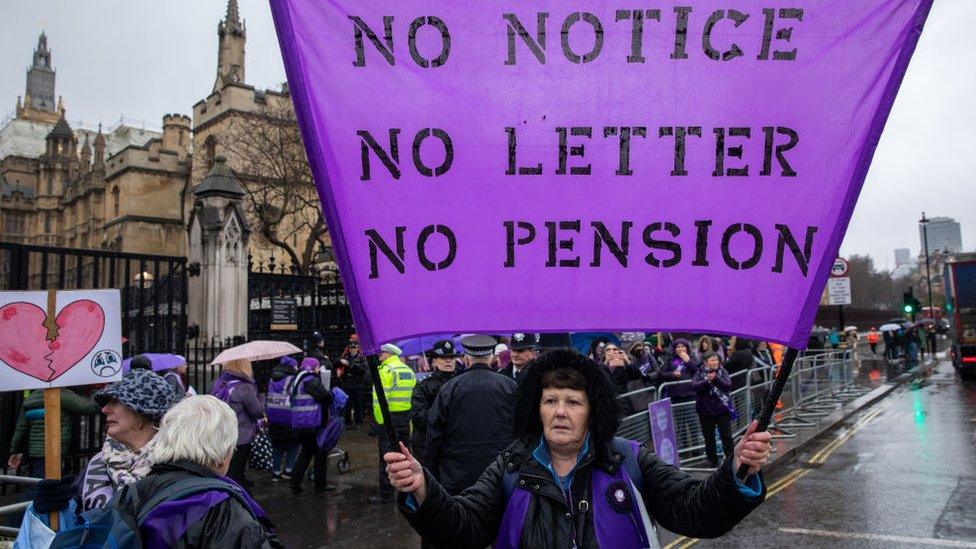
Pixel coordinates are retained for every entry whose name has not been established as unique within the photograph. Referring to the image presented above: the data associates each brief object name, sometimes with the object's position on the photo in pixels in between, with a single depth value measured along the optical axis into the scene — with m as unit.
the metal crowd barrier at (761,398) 8.76
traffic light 31.06
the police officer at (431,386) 5.68
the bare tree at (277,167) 28.83
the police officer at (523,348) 6.35
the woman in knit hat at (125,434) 2.96
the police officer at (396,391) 7.71
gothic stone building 46.38
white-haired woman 2.23
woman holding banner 2.16
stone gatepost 13.17
